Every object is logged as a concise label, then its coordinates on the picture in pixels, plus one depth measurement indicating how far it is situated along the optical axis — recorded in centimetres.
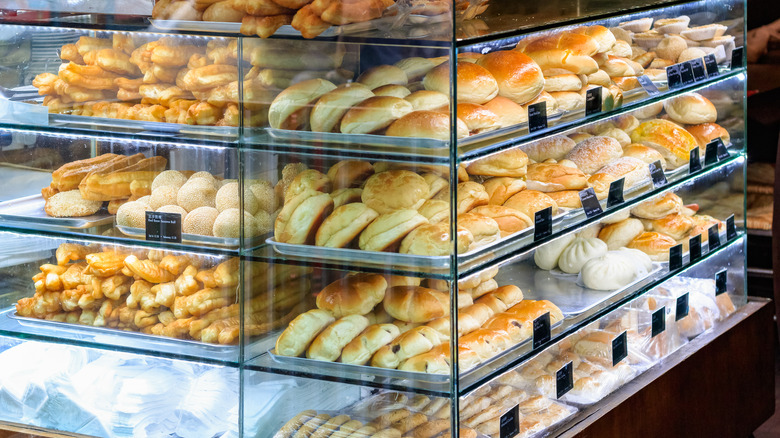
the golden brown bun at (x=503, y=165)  239
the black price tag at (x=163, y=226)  224
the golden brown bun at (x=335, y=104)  199
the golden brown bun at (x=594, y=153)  280
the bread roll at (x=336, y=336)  203
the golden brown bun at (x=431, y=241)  191
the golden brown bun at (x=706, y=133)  320
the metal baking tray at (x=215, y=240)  216
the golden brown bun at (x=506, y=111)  215
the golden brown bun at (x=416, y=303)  192
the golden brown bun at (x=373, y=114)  195
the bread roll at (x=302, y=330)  207
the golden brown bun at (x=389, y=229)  193
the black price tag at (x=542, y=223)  229
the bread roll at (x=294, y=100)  202
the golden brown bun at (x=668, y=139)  305
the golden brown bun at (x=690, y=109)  320
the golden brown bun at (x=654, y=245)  297
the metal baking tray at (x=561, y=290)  253
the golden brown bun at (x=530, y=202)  231
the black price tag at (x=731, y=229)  335
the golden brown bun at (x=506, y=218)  221
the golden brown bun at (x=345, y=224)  199
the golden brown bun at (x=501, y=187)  235
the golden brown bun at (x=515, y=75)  228
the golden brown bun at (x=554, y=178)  253
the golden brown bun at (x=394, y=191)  192
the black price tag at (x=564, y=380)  244
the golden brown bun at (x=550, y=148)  275
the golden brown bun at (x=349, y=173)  200
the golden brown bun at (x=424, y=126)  188
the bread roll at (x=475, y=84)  211
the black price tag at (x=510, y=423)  218
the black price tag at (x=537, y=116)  226
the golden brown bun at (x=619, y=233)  296
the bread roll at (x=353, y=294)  200
